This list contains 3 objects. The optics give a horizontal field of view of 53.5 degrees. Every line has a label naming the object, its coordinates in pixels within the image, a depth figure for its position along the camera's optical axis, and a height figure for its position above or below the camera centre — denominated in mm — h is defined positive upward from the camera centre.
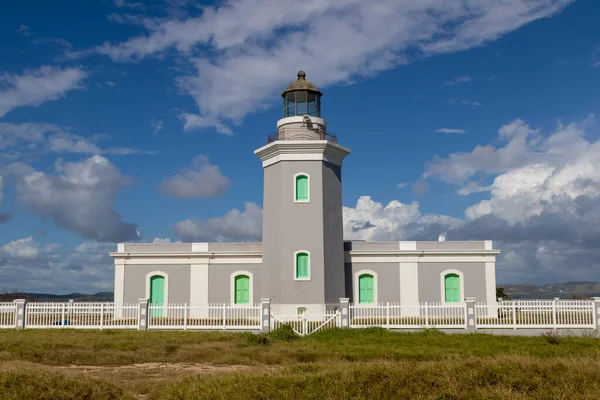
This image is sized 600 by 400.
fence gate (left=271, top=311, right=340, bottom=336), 18734 -1194
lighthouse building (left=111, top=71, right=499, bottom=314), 23797 +893
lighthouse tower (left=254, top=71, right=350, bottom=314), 22609 +2949
